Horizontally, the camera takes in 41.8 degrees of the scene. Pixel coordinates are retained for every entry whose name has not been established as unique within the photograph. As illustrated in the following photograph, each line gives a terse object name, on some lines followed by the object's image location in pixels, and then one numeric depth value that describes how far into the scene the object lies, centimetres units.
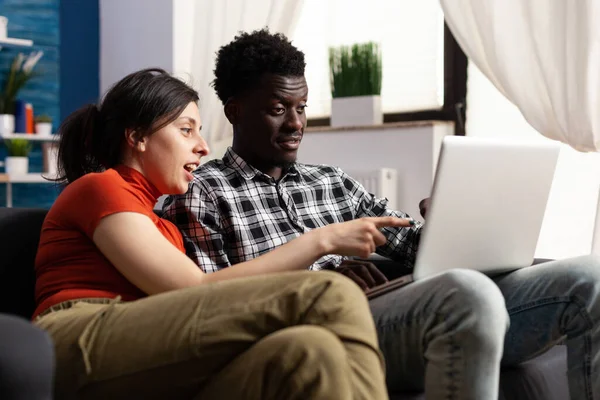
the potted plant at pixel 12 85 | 384
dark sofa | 147
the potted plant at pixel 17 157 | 385
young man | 130
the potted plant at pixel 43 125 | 398
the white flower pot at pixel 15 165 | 385
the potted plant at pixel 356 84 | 325
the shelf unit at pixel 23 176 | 382
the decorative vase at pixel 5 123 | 382
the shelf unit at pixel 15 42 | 383
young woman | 108
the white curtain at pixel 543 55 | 250
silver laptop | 136
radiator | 314
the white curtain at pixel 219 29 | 346
